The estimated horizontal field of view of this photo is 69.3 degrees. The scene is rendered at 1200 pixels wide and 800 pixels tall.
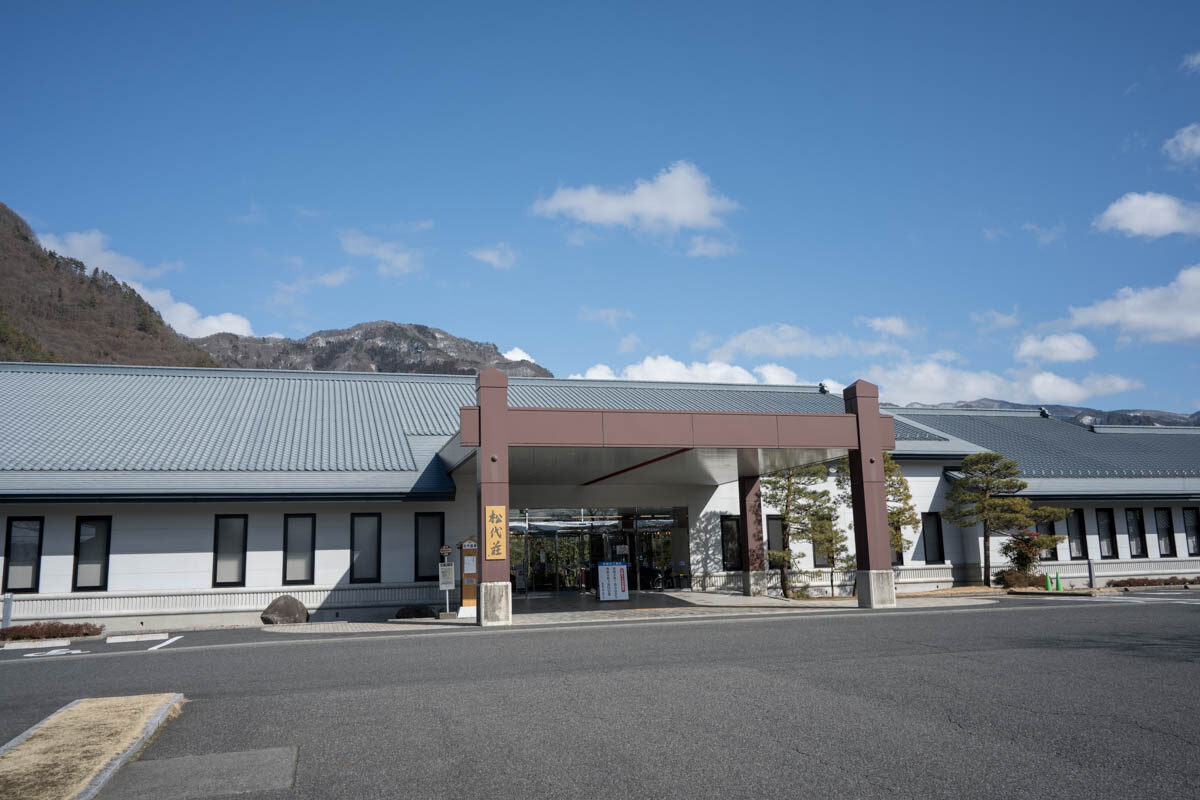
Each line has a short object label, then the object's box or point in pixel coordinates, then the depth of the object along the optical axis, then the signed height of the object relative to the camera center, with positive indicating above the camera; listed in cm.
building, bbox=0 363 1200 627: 2211 +137
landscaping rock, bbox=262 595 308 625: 2278 -182
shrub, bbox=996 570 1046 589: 2975 -181
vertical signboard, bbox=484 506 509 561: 1991 +9
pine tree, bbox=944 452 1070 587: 2984 +88
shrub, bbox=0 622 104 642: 2016 -197
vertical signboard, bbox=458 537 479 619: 2264 -95
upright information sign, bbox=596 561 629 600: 2731 -141
